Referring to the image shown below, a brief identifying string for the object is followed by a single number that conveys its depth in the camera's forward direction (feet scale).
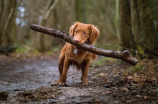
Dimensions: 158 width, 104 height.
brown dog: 17.26
